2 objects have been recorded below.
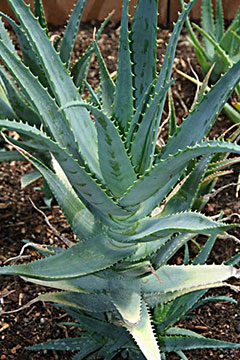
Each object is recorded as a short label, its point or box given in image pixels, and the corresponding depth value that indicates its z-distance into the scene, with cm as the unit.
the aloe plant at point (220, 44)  208
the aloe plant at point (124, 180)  102
